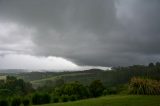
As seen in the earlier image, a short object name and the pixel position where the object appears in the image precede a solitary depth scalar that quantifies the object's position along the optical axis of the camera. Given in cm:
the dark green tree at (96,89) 5315
